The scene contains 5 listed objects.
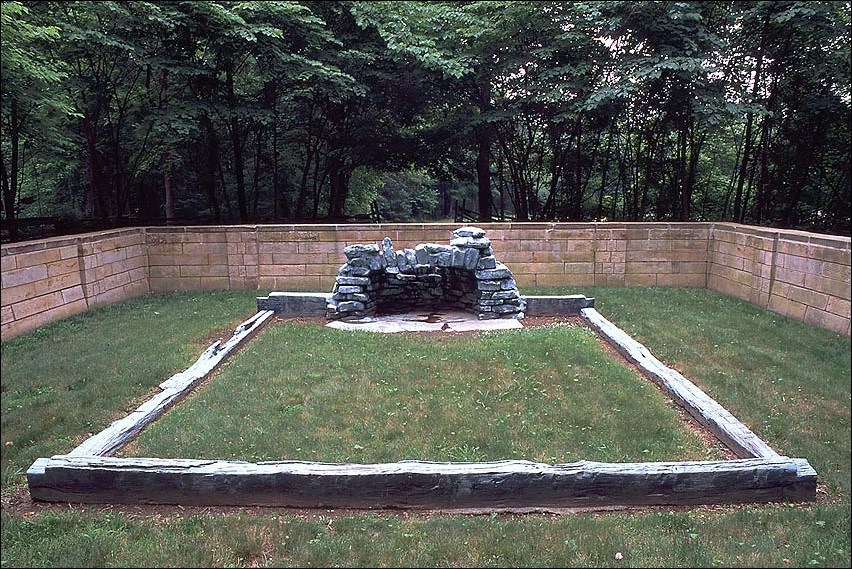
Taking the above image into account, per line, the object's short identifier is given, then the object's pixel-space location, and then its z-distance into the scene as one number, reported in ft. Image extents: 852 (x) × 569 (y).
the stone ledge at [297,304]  24.26
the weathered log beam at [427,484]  9.66
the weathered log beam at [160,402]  11.44
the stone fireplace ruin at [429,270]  23.66
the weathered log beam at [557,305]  24.58
